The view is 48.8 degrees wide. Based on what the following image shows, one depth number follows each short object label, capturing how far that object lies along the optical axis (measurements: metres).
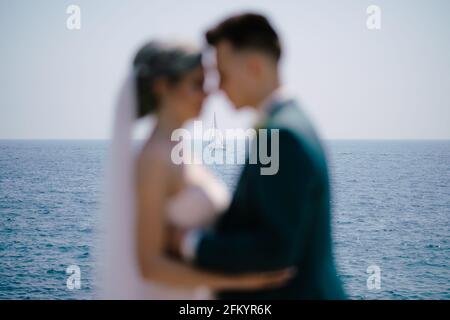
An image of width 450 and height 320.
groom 2.25
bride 2.48
